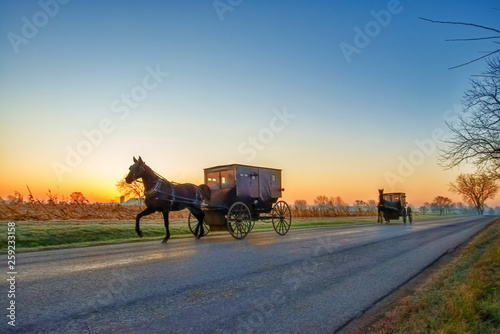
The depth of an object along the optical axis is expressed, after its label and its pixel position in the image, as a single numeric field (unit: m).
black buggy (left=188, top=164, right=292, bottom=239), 12.95
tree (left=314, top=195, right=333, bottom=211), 53.30
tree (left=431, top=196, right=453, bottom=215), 143.00
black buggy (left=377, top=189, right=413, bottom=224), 31.67
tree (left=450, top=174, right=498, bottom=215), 84.44
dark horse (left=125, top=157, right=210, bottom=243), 11.21
